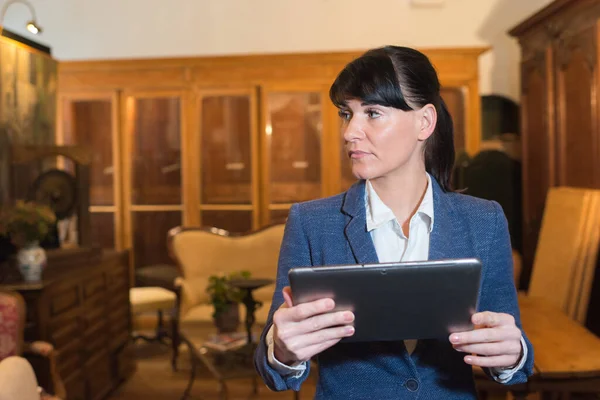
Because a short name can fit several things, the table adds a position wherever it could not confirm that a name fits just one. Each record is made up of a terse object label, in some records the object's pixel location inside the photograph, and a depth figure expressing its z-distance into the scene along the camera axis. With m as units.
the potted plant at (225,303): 3.59
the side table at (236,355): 3.22
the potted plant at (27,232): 3.01
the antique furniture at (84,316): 2.96
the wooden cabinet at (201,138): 5.39
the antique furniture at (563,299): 2.22
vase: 3.00
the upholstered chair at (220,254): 4.73
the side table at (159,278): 5.02
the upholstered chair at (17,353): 1.85
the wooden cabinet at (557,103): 3.45
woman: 1.17
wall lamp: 3.50
